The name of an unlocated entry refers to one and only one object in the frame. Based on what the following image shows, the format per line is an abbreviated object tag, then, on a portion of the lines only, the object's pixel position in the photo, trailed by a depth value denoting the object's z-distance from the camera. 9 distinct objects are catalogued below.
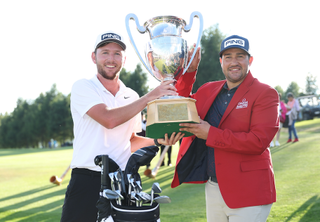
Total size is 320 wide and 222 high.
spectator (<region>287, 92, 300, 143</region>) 13.36
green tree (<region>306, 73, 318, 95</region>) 87.12
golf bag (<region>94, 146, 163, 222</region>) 1.61
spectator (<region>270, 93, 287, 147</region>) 13.23
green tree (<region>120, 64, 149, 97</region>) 50.66
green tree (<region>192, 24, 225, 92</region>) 36.28
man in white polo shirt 2.49
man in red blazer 2.21
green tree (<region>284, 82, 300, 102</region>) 93.06
